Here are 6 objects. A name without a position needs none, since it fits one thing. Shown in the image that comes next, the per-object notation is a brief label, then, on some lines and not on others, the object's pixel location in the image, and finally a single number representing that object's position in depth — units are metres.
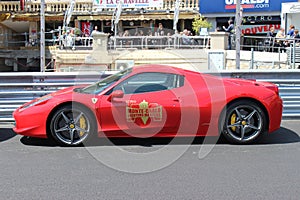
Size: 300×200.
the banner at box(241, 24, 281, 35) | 25.58
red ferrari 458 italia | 6.68
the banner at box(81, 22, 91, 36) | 29.31
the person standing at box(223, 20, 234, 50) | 19.13
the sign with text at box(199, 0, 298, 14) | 25.39
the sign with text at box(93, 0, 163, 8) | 27.80
